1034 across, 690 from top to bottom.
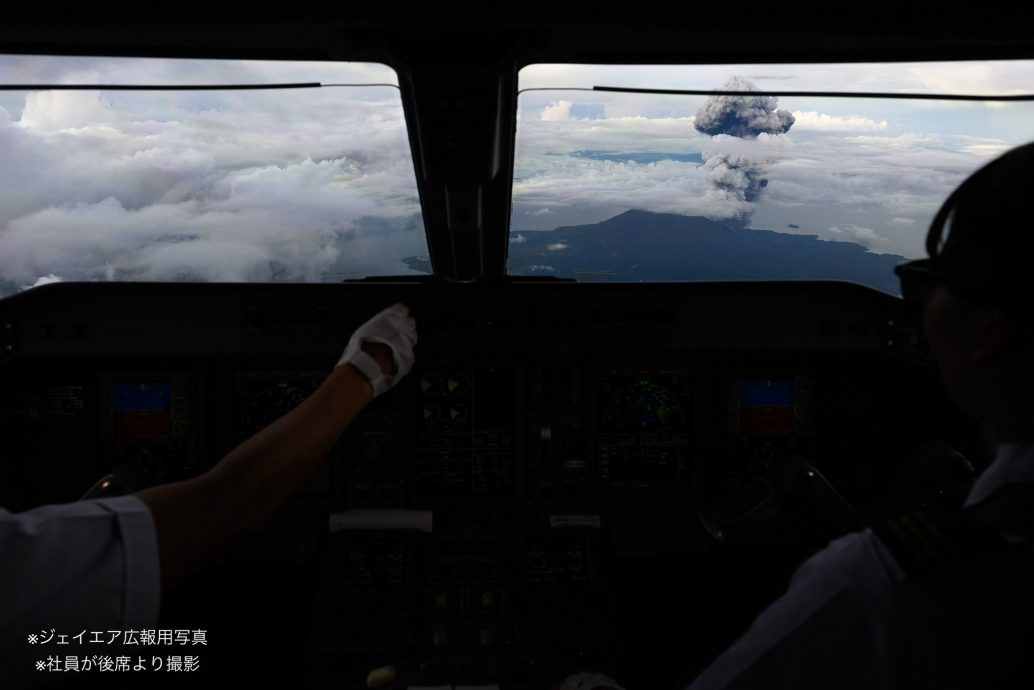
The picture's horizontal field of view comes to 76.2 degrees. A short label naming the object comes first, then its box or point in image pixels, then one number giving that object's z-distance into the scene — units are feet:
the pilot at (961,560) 2.37
